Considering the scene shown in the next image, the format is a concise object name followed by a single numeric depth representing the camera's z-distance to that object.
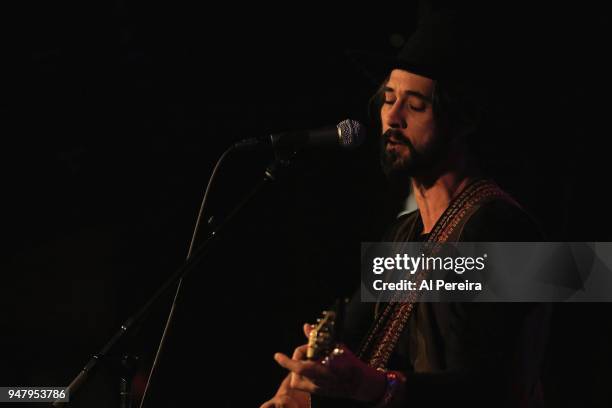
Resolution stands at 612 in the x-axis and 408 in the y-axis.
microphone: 4.76
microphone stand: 4.25
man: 4.64
